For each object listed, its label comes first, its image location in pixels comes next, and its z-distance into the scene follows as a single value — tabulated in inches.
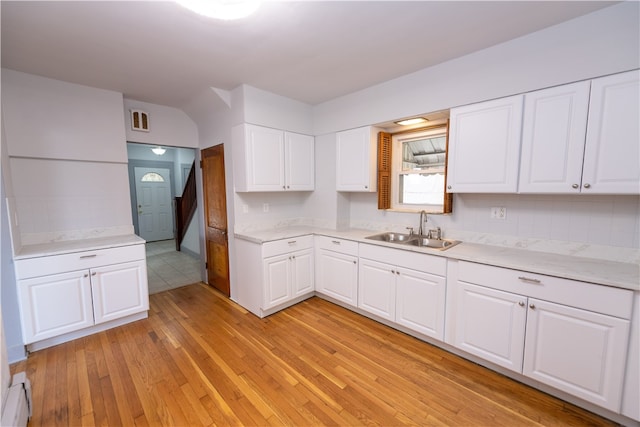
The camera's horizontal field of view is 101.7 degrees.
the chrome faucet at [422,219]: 106.2
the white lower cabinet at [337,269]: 111.0
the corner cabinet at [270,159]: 112.3
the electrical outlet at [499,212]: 90.5
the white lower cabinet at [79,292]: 85.4
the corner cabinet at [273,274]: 109.5
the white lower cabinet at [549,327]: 59.2
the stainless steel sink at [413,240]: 99.1
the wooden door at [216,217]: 127.9
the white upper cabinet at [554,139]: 68.6
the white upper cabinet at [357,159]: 116.2
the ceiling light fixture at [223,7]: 53.9
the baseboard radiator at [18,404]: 52.3
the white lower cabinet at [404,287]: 86.5
